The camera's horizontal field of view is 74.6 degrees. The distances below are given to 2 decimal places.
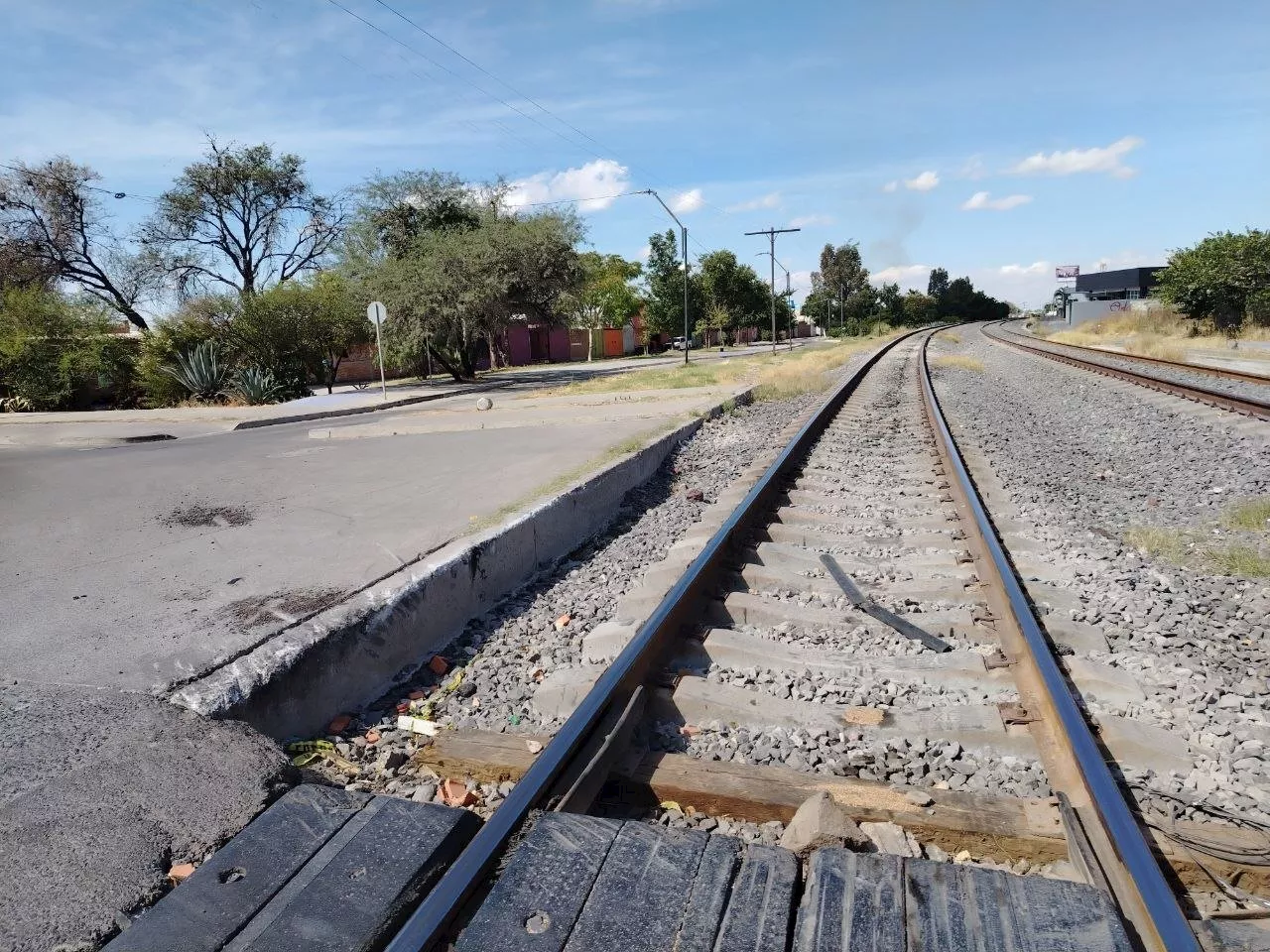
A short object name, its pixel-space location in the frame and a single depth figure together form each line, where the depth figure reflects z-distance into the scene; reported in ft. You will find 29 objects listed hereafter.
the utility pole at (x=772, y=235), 174.29
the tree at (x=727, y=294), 229.25
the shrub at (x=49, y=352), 80.59
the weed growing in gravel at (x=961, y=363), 75.75
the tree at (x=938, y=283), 511.81
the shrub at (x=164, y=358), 83.87
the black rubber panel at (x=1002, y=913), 6.21
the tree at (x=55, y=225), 114.01
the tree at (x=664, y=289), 209.15
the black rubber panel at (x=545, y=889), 6.42
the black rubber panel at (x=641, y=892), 6.41
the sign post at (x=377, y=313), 75.24
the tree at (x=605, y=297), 106.54
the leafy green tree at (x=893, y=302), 376.93
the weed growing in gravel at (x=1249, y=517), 18.79
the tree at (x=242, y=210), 132.87
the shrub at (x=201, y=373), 82.53
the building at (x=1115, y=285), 282.77
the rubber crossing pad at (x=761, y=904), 6.32
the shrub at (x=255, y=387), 81.97
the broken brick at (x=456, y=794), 9.66
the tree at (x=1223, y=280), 106.11
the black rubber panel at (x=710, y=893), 6.38
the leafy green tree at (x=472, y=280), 95.66
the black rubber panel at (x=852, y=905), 6.30
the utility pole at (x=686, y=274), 116.92
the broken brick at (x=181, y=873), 8.06
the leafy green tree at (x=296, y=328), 89.86
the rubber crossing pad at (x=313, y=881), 6.79
